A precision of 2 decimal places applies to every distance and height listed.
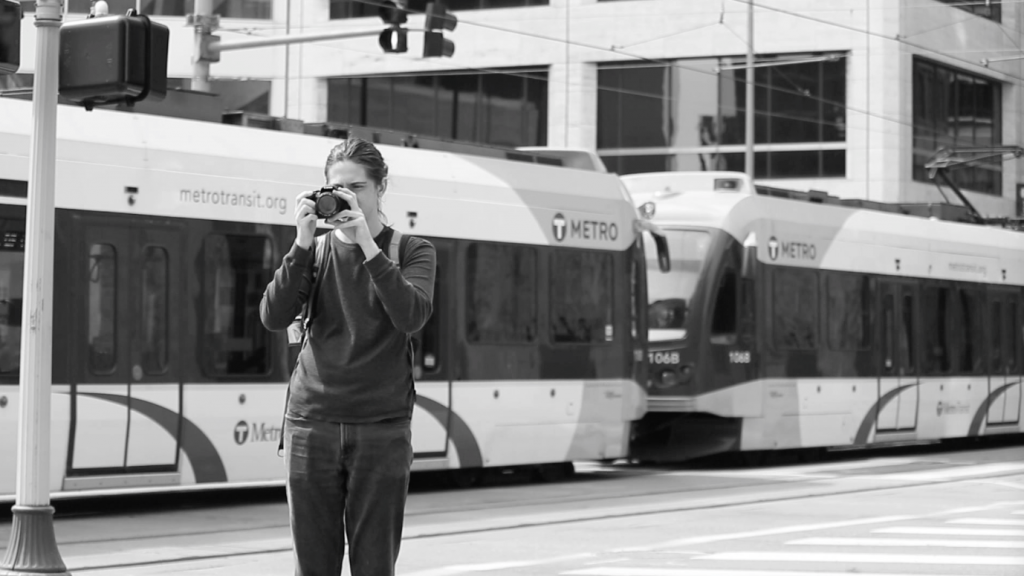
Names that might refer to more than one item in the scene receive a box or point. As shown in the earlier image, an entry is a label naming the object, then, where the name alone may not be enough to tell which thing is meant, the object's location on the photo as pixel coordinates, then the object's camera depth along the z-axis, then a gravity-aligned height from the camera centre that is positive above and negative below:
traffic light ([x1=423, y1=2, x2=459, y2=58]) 20.08 +3.54
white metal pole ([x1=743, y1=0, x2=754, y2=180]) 37.00 +5.05
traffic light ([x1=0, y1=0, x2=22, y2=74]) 8.79 +1.47
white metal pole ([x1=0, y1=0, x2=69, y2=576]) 8.33 -0.15
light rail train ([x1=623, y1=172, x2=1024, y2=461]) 20.05 +0.25
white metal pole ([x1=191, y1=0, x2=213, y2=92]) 20.03 +3.33
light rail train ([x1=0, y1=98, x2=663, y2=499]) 12.80 +0.28
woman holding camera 5.10 -0.13
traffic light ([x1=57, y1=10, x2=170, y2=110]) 8.34 +1.30
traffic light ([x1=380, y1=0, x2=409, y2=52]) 20.09 +3.48
